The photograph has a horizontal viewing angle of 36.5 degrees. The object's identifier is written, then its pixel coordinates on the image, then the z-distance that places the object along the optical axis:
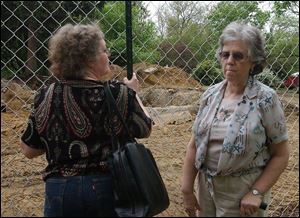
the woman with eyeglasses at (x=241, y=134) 1.79
